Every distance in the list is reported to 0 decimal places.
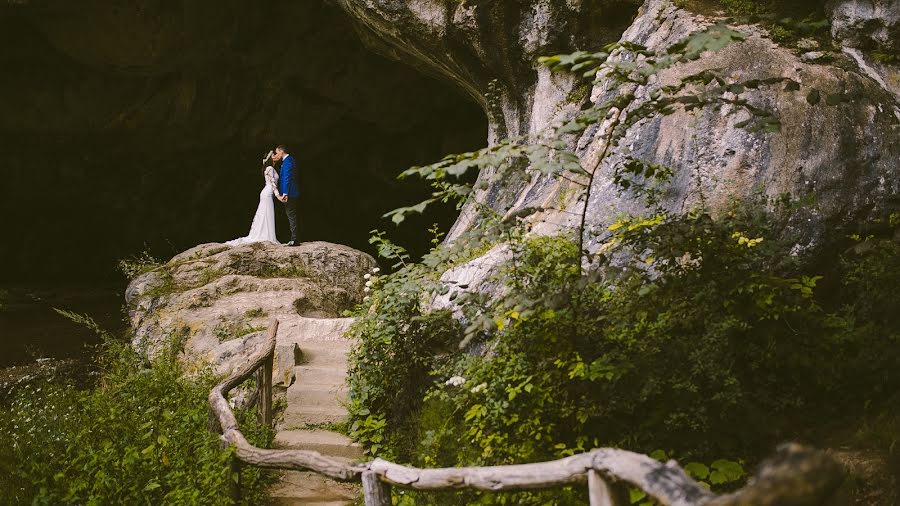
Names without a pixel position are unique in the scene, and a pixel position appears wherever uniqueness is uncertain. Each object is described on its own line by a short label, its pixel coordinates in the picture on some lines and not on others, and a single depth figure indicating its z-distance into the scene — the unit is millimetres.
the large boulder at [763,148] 5055
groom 11945
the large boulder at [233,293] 8602
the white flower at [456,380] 4711
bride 12352
